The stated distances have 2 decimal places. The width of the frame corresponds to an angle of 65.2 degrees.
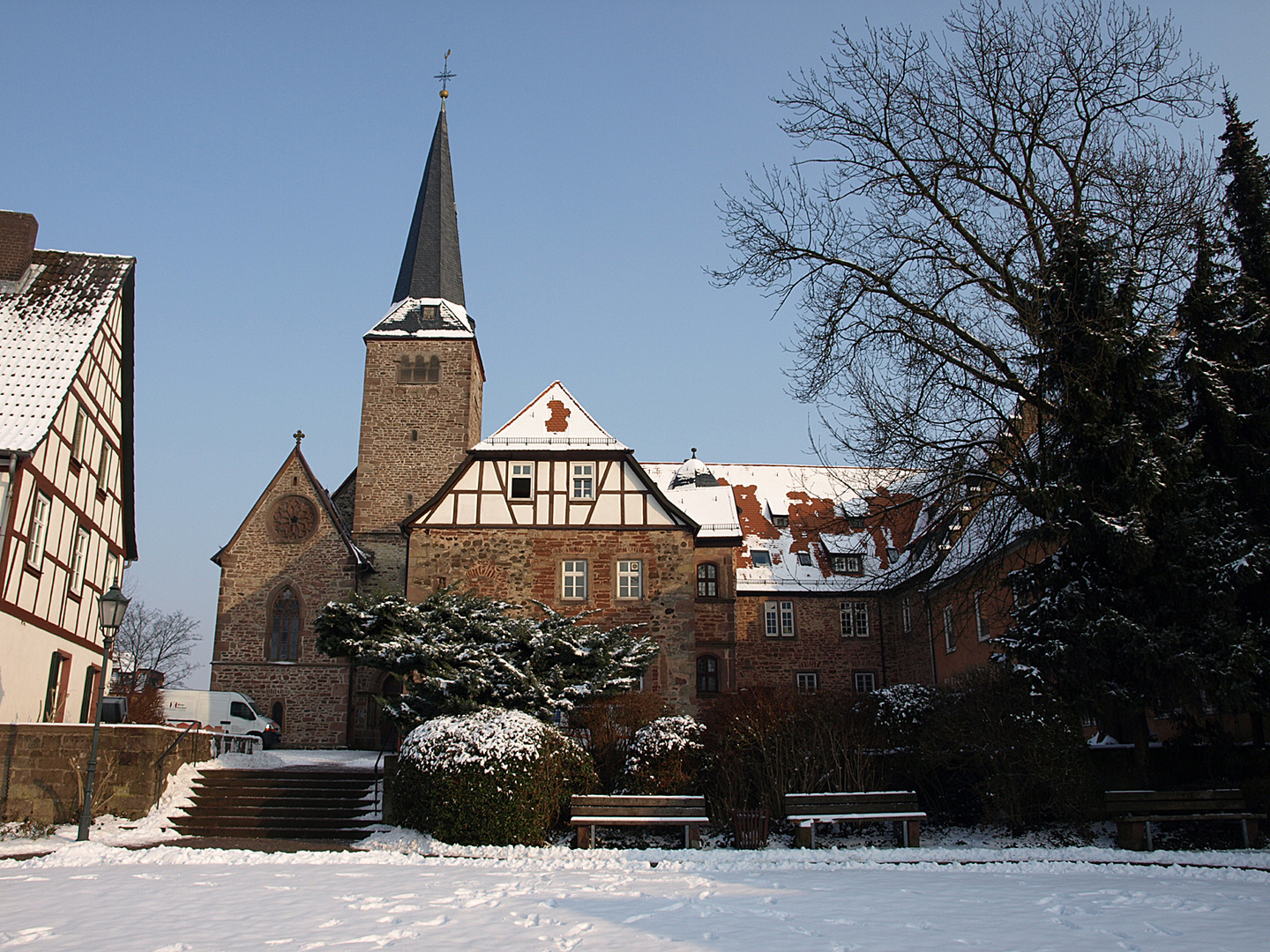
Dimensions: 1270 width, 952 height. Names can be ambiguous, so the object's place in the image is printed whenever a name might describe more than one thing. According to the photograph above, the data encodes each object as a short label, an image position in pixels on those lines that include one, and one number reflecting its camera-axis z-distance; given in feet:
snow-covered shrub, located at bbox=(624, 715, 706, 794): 41.70
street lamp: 41.47
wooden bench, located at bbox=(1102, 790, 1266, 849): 36.63
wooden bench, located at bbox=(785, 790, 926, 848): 37.58
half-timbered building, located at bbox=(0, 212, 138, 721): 50.80
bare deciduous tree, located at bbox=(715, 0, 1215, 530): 44.86
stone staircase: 42.65
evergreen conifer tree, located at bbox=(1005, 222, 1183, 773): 40.19
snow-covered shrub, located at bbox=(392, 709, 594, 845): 37.81
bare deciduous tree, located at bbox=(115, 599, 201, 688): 169.79
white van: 76.74
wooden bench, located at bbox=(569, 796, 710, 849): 37.78
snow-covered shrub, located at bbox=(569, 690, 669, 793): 44.07
